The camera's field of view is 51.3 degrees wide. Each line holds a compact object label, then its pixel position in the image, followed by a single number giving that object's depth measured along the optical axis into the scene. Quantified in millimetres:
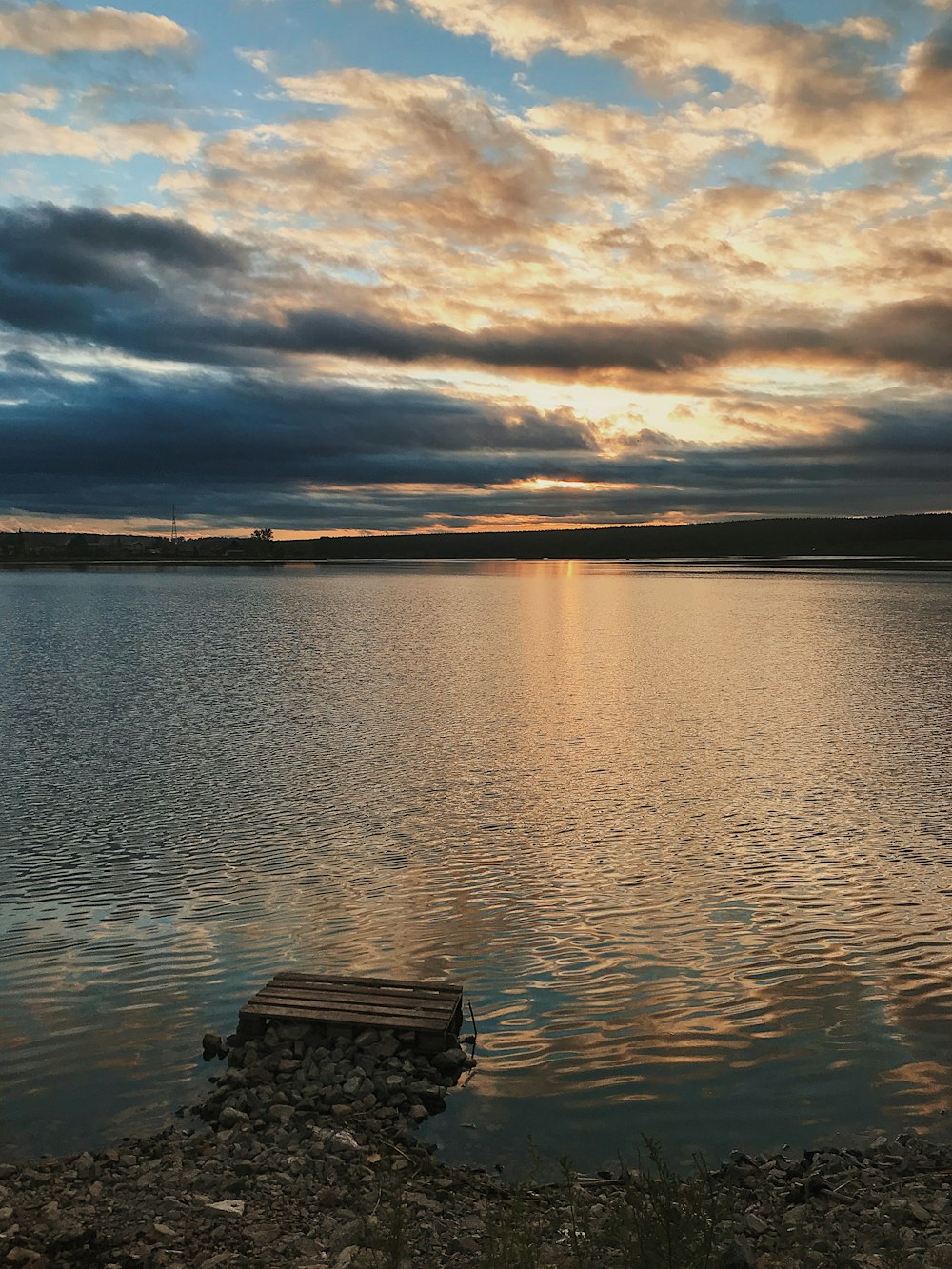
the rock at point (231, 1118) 9836
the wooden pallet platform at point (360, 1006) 11172
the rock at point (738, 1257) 7348
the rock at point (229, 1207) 8180
